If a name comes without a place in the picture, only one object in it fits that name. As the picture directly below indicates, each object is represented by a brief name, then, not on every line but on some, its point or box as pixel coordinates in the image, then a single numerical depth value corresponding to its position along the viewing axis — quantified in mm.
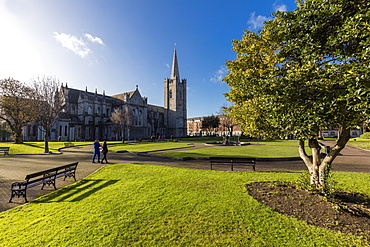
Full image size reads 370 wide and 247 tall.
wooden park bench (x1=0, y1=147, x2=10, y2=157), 17644
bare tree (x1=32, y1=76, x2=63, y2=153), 20672
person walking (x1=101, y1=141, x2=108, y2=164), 13008
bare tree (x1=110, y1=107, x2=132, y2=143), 47441
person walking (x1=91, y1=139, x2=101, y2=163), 13086
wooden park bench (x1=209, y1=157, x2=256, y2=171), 9799
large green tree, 3605
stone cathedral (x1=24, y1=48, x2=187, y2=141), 50938
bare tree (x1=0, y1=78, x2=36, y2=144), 28797
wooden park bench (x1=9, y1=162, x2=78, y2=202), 5893
